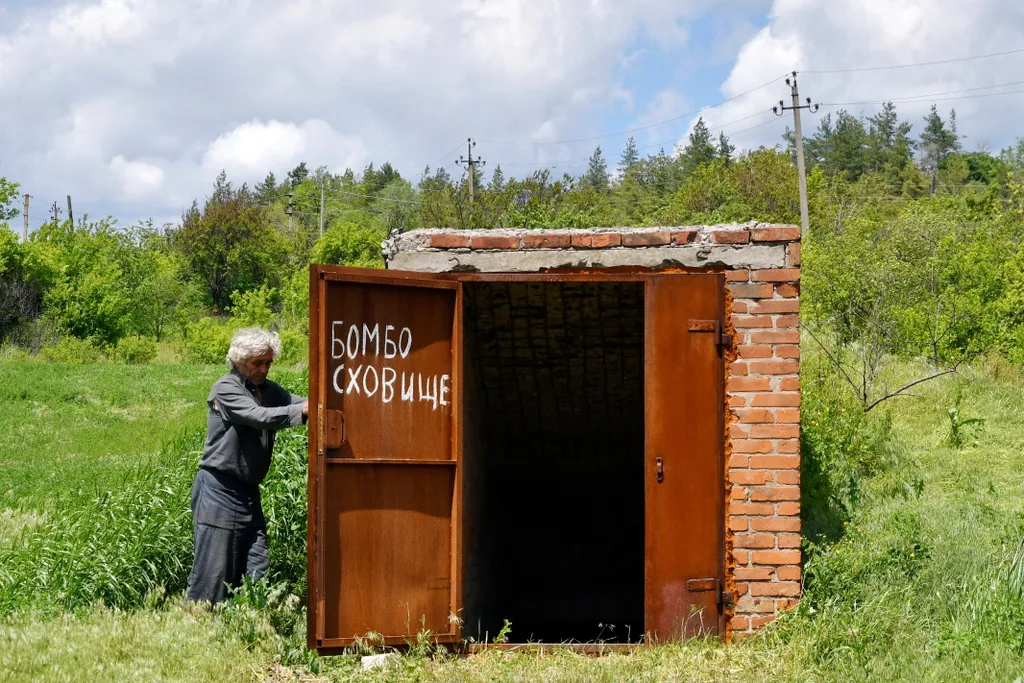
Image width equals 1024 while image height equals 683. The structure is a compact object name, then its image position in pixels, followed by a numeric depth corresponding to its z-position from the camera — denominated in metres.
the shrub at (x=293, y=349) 30.23
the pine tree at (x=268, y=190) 91.57
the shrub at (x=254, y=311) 37.53
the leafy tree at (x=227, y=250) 55.97
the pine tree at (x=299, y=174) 100.75
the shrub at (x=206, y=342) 33.72
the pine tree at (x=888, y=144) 83.62
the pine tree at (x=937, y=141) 92.00
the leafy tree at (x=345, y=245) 54.47
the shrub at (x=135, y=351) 32.66
